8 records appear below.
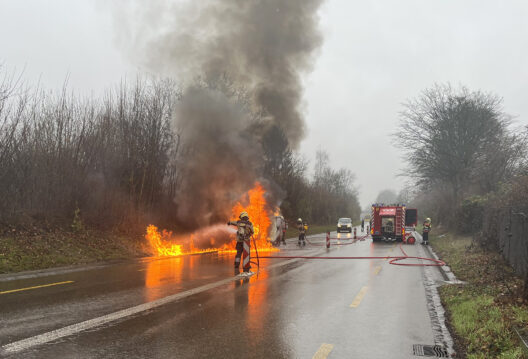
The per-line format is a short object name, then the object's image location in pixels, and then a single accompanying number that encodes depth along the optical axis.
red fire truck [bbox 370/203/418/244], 27.58
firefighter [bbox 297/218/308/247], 23.71
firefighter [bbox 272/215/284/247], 23.10
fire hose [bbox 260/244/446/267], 13.79
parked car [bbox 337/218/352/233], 42.40
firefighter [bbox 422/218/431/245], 24.92
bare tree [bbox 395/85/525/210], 29.41
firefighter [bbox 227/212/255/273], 11.52
